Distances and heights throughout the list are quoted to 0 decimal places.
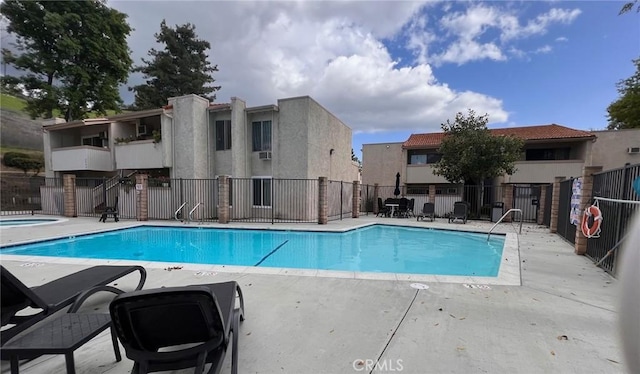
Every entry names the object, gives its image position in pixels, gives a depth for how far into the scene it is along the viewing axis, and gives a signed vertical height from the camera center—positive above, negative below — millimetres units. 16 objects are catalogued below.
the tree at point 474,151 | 14820 +1540
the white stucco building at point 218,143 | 13883 +1723
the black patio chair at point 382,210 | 16656 -2106
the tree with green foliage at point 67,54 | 17766 +8525
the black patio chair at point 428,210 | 14816 -1849
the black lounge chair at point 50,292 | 2137 -1341
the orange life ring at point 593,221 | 5633 -934
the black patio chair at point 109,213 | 12789 -1967
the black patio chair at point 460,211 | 13594 -1755
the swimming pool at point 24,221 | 12603 -2520
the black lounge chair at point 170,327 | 1683 -1059
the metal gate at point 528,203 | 15802 -1444
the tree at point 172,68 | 25109 +10147
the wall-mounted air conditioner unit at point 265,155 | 14375 +1081
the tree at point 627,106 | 23891 +6982
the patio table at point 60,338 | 1855 -1281
